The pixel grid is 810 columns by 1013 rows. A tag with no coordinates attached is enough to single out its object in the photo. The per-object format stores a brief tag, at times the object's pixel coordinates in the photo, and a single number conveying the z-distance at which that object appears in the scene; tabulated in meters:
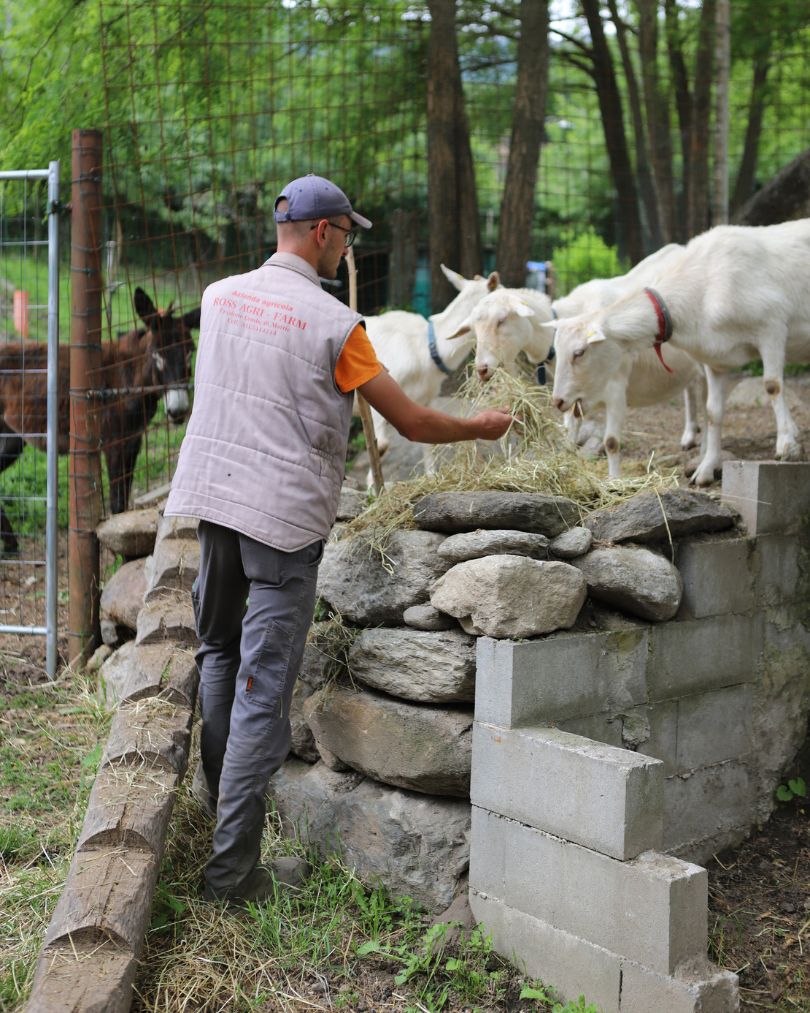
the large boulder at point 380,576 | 4.11
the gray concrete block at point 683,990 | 2.97
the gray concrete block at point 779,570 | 4.68
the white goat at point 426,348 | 6.38
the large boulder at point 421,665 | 3.88
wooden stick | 4.55
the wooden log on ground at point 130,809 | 3.62
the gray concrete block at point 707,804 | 4.34
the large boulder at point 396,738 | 3.87
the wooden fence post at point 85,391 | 6.17
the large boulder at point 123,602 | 5.94
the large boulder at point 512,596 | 3.71
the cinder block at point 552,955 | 3.23
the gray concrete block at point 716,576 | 4.34
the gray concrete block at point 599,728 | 3.90
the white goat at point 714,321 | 5.19
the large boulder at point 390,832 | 3.91
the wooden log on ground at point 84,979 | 2.92
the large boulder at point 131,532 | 6.14
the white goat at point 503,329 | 5.60
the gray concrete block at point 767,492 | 4.62
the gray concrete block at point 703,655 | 4.25
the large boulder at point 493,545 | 3.94
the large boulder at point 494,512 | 4.02
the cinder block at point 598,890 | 3.05
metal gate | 6.16
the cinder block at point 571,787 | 3.19
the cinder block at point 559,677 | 3.64
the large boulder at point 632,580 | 4.03
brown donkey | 6.59
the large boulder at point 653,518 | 4.18
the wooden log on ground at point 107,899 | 3.21
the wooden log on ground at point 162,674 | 4.46
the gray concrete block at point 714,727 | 4.41
